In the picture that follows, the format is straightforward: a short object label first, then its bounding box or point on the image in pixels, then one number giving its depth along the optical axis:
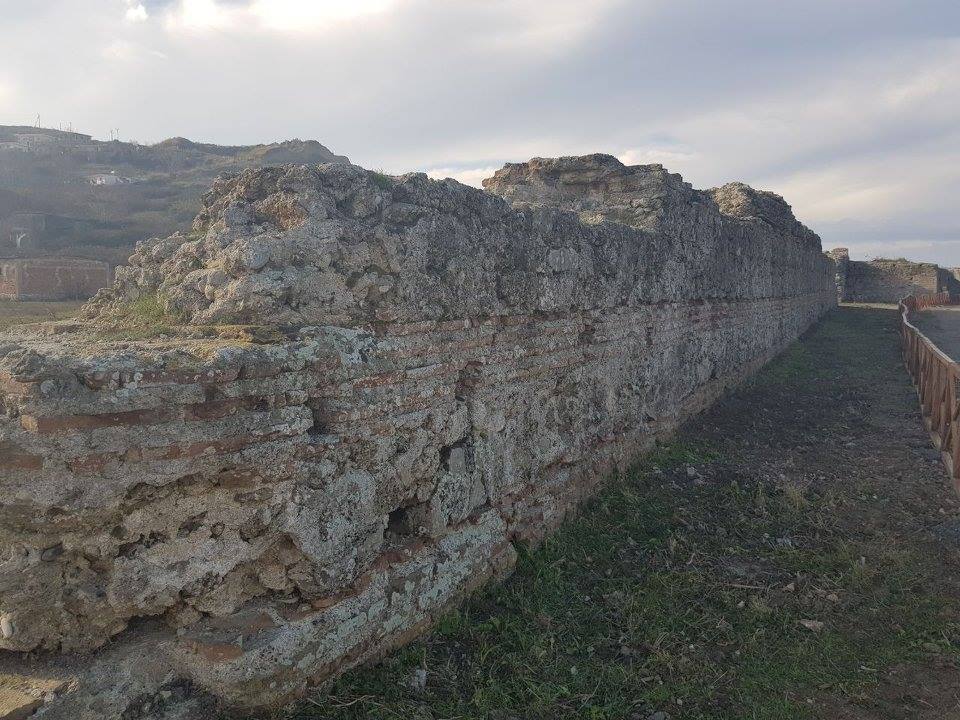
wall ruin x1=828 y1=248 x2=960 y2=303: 27.16
